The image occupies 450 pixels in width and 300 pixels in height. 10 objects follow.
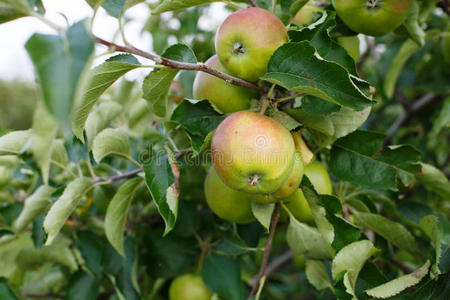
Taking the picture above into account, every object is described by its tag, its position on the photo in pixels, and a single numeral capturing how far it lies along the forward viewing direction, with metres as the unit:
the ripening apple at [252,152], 0.72
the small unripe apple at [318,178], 0.93
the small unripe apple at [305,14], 1.08
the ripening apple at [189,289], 1.16
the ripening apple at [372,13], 0.89
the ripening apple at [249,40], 0.78
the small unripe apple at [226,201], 0.92
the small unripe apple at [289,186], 0.81
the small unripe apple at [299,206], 0.95
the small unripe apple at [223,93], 0.86
